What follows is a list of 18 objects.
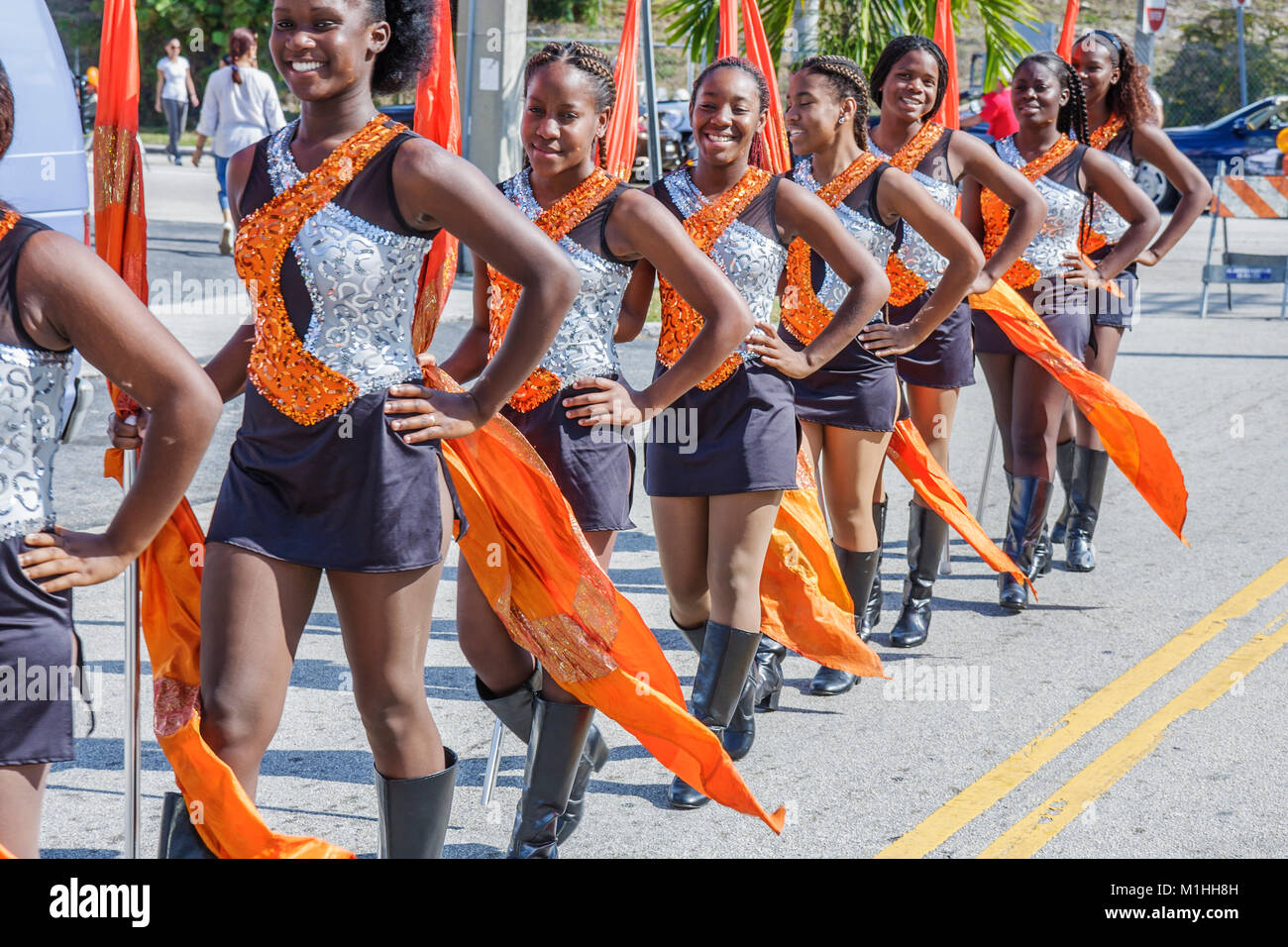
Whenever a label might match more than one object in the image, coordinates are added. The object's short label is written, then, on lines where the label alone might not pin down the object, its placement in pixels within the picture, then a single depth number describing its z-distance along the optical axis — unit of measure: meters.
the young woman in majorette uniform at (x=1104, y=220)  6.87
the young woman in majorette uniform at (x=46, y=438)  2.30
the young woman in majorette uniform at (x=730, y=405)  4.34
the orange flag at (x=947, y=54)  6.64
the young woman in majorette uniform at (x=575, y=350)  3.80
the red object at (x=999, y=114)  13.62
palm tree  12.02
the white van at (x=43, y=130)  5.79
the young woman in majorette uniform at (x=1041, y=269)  6.39
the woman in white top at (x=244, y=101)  13.23
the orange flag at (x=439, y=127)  3.38
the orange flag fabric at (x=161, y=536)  3.07
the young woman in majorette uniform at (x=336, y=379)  2.93
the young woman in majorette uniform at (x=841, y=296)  5.02
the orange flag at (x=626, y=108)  5.36
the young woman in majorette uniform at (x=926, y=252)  5.62
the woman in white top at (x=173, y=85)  22.80
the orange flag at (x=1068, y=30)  7.66
